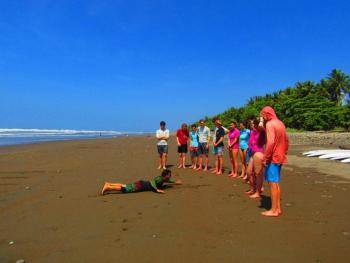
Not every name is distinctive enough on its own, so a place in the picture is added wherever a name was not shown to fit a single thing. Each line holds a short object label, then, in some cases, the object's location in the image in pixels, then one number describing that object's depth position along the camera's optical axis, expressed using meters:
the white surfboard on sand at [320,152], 14.93
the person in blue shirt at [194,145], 11.40
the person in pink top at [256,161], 6.54
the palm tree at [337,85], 61.78
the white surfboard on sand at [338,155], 13.29
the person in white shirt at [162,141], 10.90
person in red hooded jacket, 5.26
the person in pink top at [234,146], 9.59
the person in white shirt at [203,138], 10.96
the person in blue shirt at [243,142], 9.52
